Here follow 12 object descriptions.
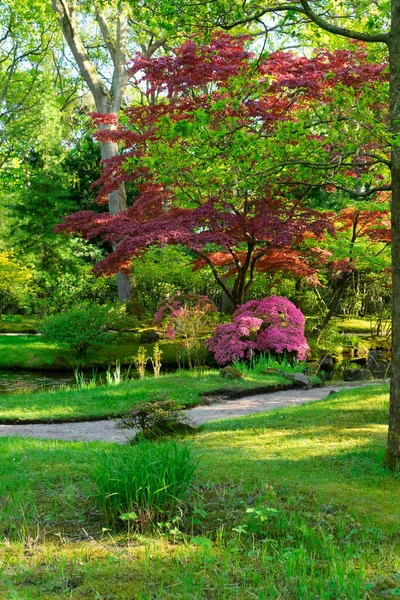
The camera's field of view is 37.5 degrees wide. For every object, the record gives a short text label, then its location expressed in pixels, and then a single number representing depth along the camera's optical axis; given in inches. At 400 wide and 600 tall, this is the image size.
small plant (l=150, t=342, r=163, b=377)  444.2
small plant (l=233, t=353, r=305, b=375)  453.3
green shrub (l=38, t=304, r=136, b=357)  541.3
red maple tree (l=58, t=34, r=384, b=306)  441.1
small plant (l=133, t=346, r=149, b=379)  440.1
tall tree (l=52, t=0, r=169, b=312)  657.0
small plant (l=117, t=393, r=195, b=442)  254.2
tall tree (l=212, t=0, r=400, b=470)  183.0
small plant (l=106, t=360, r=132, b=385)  403.9
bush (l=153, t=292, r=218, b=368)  477.7
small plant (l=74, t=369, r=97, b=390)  408.5
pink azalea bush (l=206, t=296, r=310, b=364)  462.6
